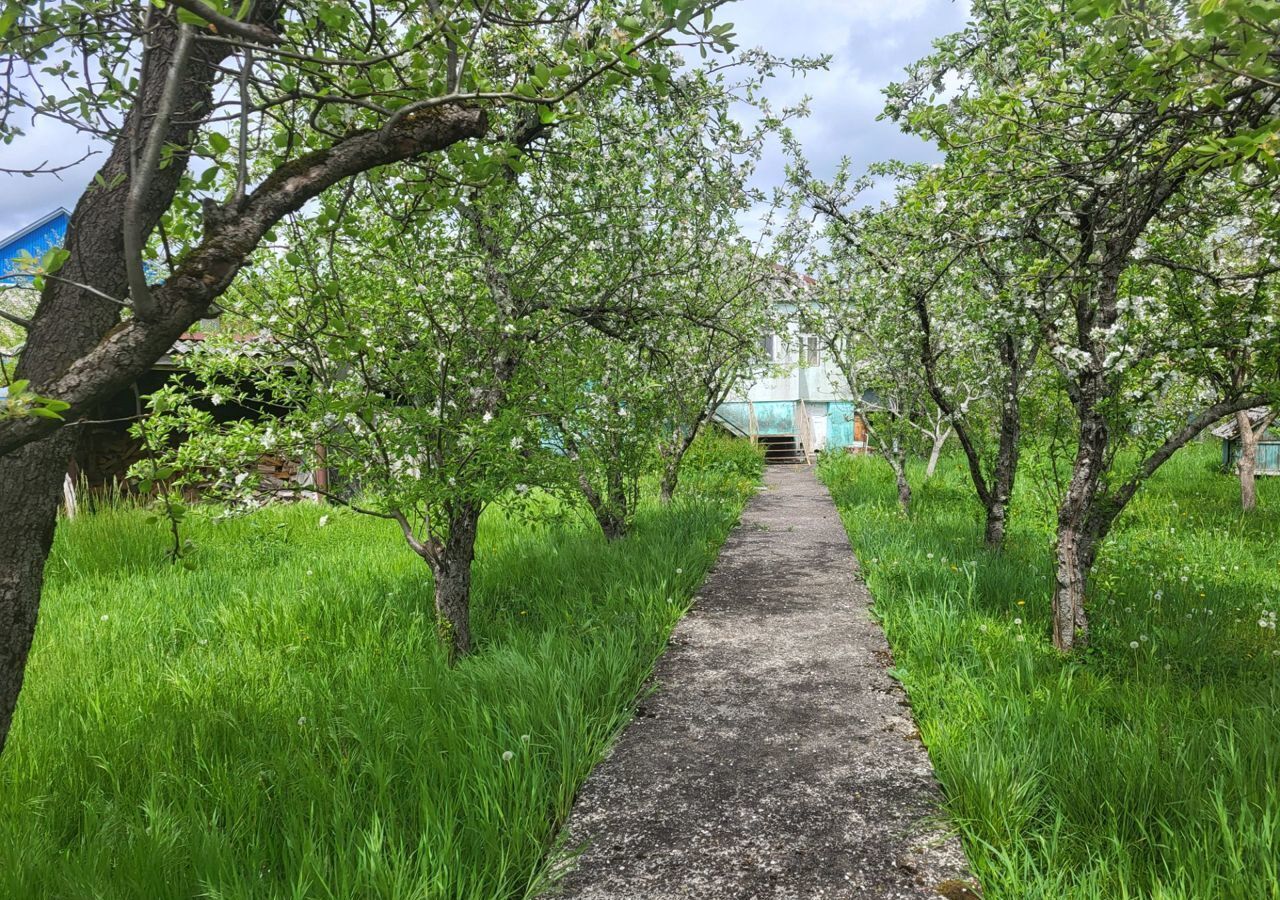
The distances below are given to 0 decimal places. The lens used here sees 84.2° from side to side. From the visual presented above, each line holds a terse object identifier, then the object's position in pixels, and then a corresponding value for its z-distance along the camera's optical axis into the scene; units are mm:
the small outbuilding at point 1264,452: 15070
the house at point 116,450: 11469
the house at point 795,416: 22984
